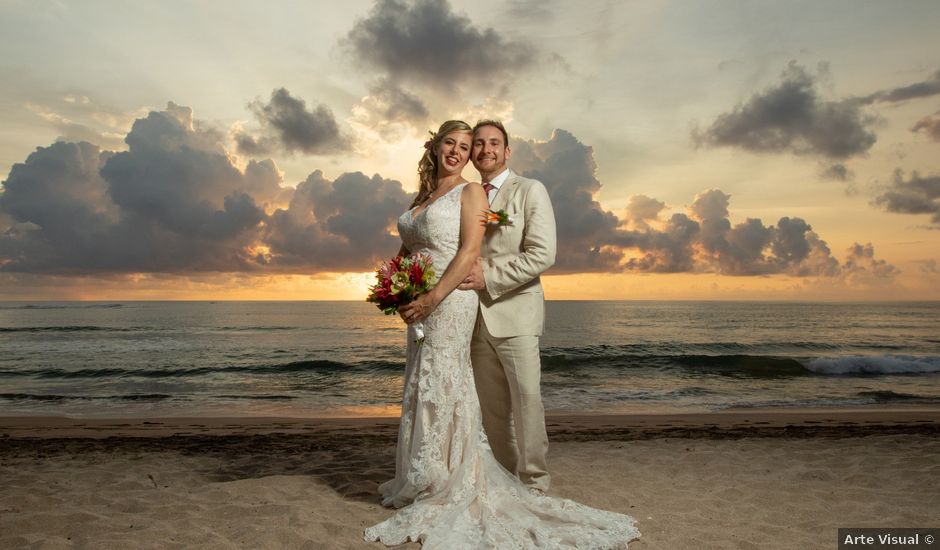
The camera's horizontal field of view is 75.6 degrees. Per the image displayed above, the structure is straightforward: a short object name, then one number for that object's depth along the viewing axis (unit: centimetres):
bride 377
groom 392
